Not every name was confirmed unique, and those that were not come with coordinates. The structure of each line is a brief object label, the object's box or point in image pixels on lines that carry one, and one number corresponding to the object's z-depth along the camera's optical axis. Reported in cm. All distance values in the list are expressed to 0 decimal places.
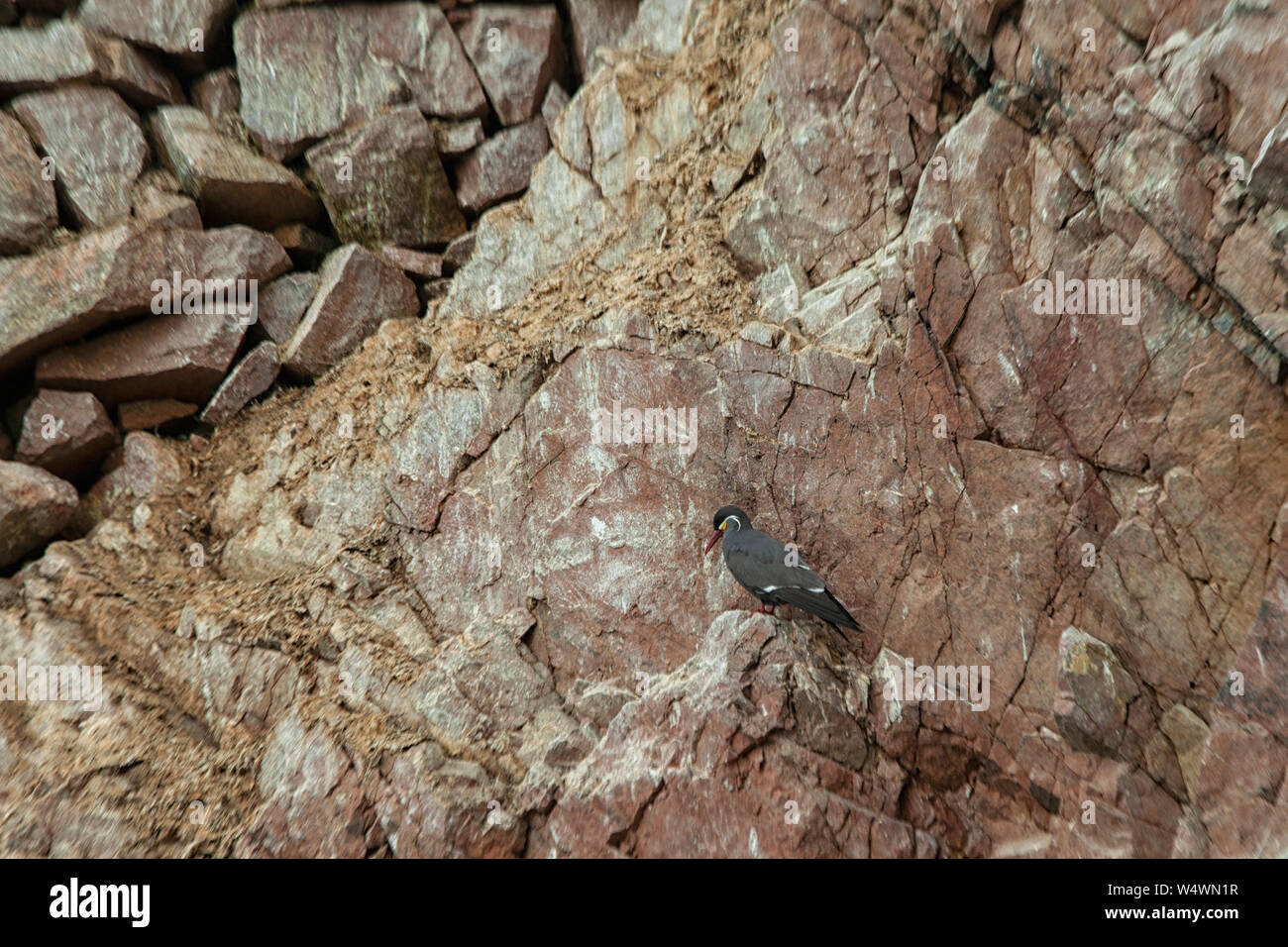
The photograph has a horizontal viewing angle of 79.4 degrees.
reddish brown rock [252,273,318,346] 1321
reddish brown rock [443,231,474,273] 1405
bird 794
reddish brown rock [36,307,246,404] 1209
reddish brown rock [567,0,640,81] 1484
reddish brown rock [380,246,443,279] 1382
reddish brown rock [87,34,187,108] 1320
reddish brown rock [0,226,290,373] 1162
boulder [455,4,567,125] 1453
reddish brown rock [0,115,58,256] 1204
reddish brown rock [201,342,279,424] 1277
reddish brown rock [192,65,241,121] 1419
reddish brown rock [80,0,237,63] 1351
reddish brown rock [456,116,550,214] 1444
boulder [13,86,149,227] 1263
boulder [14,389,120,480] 1181
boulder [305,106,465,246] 1386
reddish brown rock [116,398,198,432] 1256
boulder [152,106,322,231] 1310
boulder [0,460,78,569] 1095
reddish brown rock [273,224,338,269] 1384
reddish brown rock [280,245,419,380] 1288
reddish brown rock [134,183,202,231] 1259
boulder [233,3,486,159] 1395
